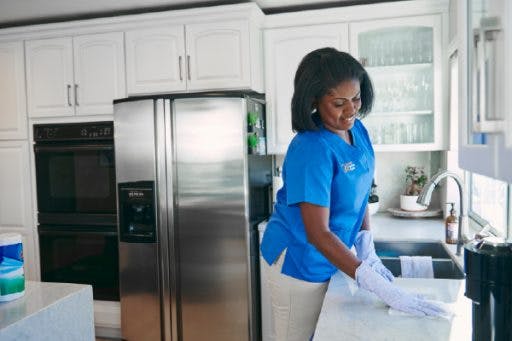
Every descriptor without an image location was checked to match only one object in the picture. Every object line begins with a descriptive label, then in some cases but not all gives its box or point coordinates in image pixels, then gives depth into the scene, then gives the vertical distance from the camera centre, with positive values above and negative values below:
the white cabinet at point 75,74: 2.96 +0.54
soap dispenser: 2.07 -0.35
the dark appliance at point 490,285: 0.83 -0.25
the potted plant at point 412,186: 2.87 -0.23
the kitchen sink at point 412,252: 1.84 -0.46
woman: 1.32 -0.12
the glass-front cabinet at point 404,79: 2.69 +0.42
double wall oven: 2.94 -0.29
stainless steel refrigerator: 2.54 -0.33
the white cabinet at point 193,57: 2.75 +0.59
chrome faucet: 1.71 -0.18
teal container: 1.05 -0.24
